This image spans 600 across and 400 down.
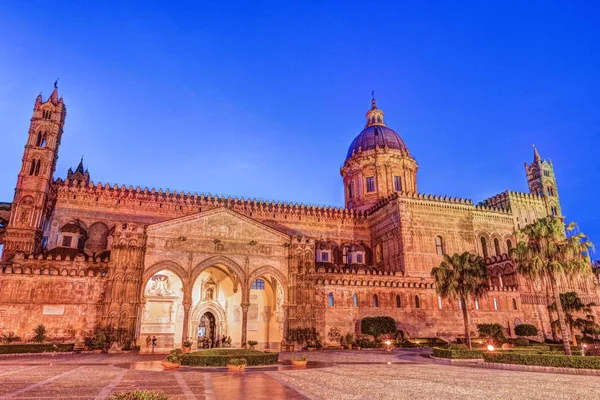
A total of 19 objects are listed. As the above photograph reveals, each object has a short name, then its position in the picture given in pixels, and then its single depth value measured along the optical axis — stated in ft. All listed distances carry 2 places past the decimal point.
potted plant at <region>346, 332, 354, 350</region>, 120.78
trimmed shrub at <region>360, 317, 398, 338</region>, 123.44
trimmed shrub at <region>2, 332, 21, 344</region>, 98.54
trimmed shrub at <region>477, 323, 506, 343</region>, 130.93
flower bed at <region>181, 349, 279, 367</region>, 68.13
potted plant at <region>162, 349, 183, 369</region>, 65.36
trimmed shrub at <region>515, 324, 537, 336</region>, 139.95
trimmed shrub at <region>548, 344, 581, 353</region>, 89.38
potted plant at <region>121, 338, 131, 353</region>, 100.83
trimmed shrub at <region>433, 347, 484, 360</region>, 77.46
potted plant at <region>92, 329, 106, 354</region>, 99.35
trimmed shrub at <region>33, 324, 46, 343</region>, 100.32
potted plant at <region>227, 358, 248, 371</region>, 64.18
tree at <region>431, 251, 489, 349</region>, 101.24
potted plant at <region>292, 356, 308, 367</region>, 69.26
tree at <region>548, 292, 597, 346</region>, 119.14
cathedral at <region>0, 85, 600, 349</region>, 106.52
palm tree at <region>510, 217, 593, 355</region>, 82.38
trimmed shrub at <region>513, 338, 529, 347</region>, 120.88
